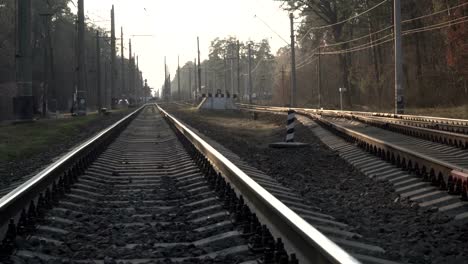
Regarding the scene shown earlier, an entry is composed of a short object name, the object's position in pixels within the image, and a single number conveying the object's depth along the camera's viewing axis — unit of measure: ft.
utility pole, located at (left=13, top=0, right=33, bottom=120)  89.04
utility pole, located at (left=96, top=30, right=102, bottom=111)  176.78
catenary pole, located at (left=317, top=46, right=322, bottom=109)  208.98
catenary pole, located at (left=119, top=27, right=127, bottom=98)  288.12
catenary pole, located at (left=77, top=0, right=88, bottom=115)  138.72
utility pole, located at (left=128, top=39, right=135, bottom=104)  329.91
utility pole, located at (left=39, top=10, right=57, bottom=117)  134.53
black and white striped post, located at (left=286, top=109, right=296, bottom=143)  60.23
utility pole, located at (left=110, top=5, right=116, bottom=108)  222.38
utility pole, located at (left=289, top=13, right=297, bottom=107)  183.06
